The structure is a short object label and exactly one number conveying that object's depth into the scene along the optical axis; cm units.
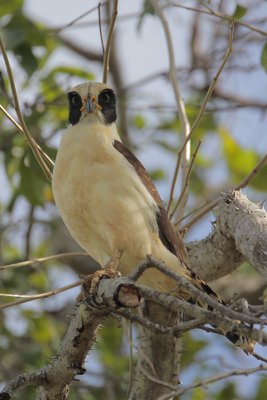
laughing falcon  830
